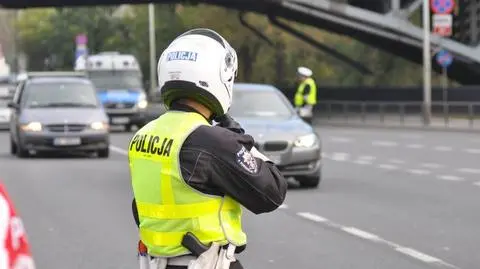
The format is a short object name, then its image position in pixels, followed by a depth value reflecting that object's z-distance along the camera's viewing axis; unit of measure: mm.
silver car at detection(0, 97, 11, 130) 38469
